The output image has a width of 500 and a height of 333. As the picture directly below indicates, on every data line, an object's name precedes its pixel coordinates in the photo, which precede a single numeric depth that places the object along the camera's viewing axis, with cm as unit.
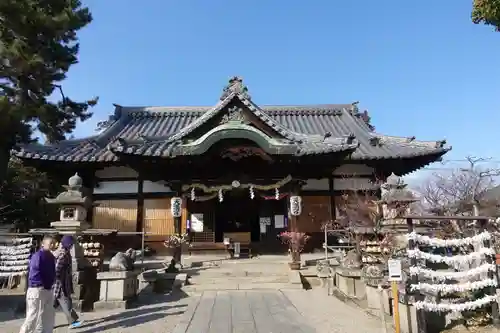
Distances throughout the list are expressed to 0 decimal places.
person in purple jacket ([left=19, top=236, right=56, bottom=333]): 566
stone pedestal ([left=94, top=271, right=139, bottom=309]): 813
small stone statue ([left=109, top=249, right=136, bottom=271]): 845
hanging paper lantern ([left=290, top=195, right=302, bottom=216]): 1303
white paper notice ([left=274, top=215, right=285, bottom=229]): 1579
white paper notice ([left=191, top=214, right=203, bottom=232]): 1533
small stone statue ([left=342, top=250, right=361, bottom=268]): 927
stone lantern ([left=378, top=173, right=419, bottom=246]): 866
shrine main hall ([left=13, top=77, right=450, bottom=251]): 1317
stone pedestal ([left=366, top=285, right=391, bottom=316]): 727
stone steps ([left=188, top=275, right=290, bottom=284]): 1071
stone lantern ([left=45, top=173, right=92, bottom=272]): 944
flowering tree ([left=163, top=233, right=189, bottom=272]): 1226
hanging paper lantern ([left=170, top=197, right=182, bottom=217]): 1315
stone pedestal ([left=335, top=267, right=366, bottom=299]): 884
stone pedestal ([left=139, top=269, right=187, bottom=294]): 1070
